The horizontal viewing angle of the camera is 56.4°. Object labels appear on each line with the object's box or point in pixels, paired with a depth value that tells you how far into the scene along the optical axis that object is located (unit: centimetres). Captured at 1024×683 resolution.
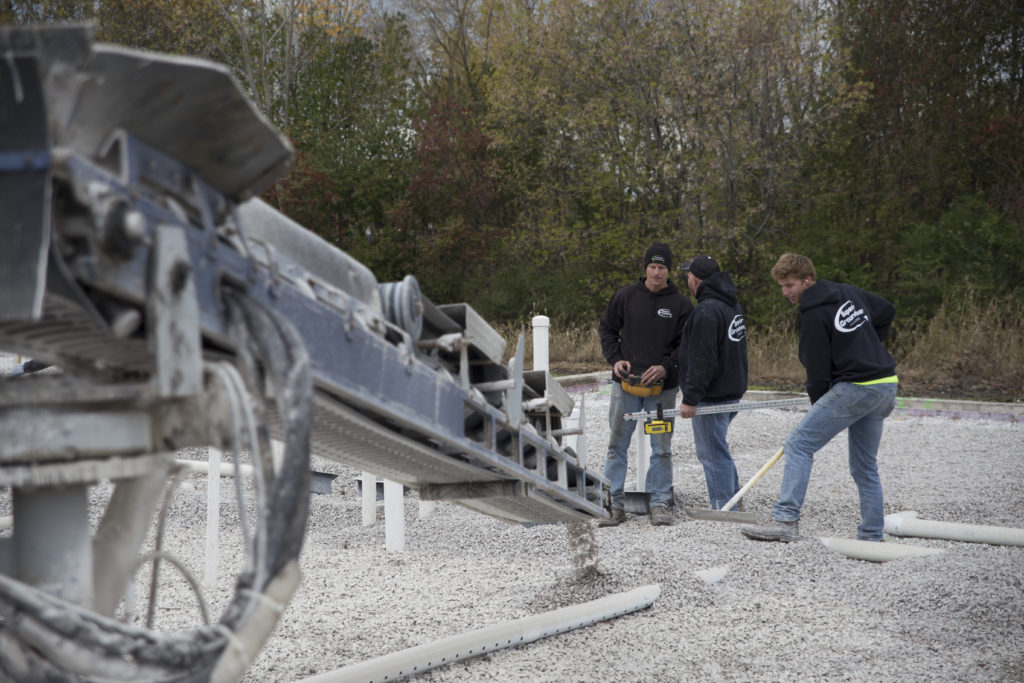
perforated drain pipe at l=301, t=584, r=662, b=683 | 358
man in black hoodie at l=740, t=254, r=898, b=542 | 566
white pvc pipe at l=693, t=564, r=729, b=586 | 520
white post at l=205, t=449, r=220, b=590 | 514
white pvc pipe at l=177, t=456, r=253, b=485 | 649
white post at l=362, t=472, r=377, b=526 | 646
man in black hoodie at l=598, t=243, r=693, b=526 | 690
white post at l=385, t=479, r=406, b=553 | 567
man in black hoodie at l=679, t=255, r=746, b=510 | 641
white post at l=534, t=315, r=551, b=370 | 637
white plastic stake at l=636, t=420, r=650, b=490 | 706
